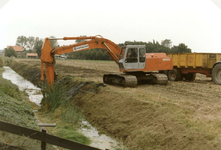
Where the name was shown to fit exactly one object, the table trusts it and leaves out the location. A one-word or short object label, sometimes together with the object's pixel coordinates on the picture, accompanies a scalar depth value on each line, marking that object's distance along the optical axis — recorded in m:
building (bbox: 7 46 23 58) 113.75
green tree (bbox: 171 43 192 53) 51.47
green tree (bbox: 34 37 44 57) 99.09
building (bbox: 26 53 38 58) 104.85
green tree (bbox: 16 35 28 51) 127.25
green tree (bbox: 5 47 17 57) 97.19
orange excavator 15.37
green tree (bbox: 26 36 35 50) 127.75
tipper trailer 16.70
